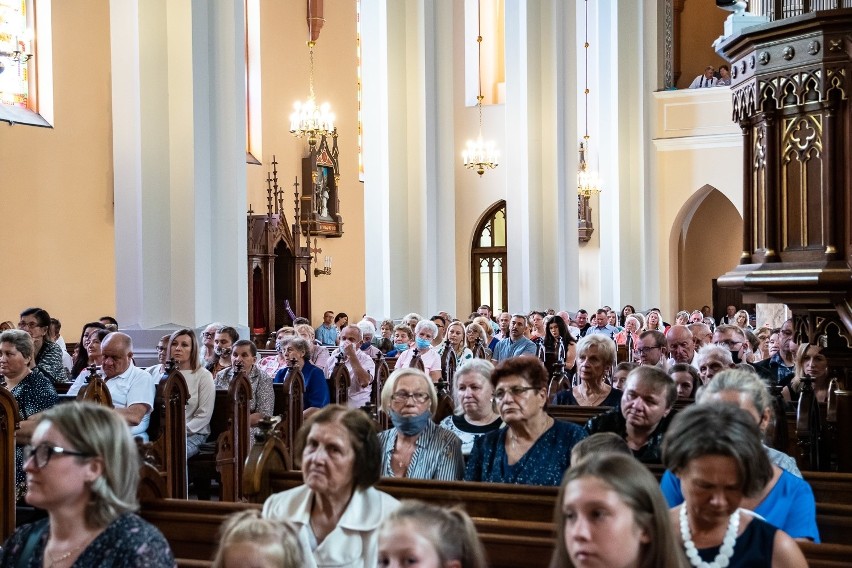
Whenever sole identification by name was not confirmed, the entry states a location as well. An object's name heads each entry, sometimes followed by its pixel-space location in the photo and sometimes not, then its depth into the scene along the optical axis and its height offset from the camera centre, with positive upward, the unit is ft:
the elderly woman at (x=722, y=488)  9.41 -2.01
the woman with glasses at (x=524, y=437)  15.53 -2.51
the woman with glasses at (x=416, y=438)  16.31 -2.62
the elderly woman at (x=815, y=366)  22.77 -2.30
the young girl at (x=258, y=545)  8.71 -2.20
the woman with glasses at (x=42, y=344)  27.25 -1.88
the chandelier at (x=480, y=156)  68.44 +6.39
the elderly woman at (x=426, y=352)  32.01 -2.65
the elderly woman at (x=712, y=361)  20.94 -1.97
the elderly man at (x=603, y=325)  48.37 -2.94
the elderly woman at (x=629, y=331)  43.54 -2.94
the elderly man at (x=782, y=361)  26.38 -2.69
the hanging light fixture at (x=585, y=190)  72.74 +4.38
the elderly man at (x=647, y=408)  15.55 -2.10
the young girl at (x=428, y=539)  8.14 -2.04
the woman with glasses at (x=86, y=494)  9.04 -1.85
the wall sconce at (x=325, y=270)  65.68 -0.43
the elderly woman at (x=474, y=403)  18.43 -2.36
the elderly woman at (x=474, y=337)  36.40 -2.50
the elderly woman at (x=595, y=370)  21.61 -2.19
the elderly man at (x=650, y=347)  25.30 -2.03
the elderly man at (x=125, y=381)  22.09 -2.28
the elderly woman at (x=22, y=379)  20.66 -2.07
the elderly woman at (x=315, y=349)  32.89 -2.55
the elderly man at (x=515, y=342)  38.17 -2.86
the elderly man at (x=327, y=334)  57.26 -3.63
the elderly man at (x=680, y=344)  27.04 -2.11
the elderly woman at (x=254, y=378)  25.90 -2.64
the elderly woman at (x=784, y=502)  11.60 -2.57
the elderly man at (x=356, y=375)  30.60 -3.10
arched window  78.79 -0.02
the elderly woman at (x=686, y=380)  21.43 -2.36
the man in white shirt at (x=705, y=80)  75.08 +11.75
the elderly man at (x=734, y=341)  29.58 -2.28
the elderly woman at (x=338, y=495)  11.48 -2.46
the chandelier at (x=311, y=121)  59.21 +7.53
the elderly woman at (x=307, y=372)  26.89 -2.68
